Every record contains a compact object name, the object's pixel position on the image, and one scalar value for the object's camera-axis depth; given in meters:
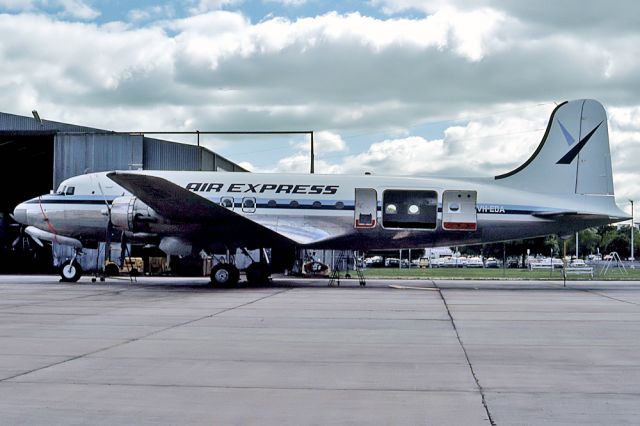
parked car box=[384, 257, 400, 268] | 111.79
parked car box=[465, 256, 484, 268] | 111.94
